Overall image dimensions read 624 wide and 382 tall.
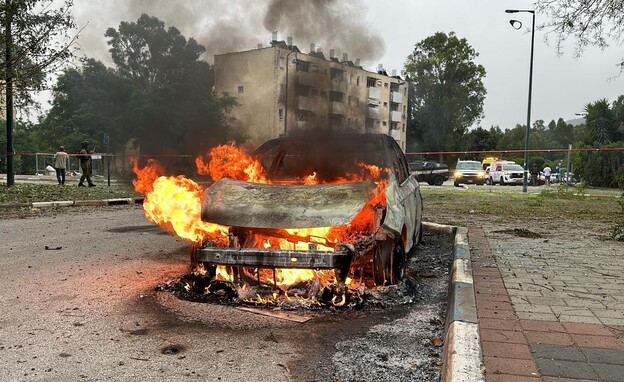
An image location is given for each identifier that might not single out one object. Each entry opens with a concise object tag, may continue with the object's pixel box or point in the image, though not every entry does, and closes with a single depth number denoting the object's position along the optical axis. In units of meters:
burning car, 4.07
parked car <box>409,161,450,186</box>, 31.73
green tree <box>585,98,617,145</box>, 35.75
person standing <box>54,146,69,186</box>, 20.00
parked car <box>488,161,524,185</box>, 34.81
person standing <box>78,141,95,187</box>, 19.27
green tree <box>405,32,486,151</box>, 58.69
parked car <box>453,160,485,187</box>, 33.47
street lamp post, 24.81
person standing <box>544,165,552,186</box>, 36.09
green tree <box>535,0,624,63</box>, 9.05
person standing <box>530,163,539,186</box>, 35.91
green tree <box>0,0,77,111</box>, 13.34
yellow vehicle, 47.59
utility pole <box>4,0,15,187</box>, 13.29
